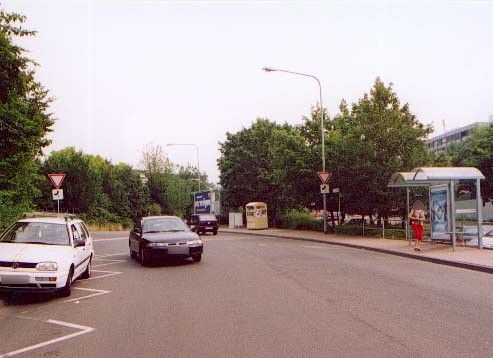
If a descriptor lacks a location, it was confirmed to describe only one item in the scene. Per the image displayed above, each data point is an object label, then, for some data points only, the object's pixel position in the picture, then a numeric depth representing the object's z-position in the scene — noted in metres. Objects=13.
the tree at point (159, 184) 57.16
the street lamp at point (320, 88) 28.16
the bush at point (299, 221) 34.08
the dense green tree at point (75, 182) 43.84
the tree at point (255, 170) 41.94
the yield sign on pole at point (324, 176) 26.52
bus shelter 17.50
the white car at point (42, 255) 8.95
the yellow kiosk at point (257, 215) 39.31
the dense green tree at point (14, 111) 11.58
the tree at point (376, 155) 25.16
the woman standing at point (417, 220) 17.65
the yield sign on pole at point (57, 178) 20.20
